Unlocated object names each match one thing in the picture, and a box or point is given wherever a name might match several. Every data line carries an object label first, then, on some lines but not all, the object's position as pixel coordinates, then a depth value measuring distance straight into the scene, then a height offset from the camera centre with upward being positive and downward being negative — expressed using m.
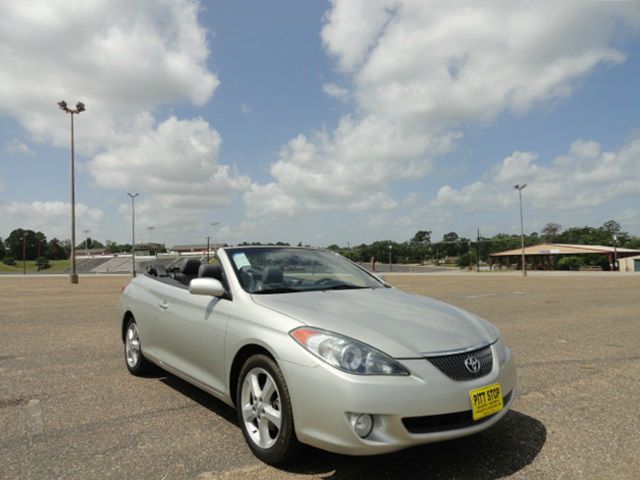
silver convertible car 2.70 -0.64
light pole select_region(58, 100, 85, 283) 29.17 +4.42
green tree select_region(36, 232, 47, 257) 126.51 +4.41
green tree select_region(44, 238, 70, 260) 130.25 +2.28
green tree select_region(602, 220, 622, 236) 132.25 +6.40
